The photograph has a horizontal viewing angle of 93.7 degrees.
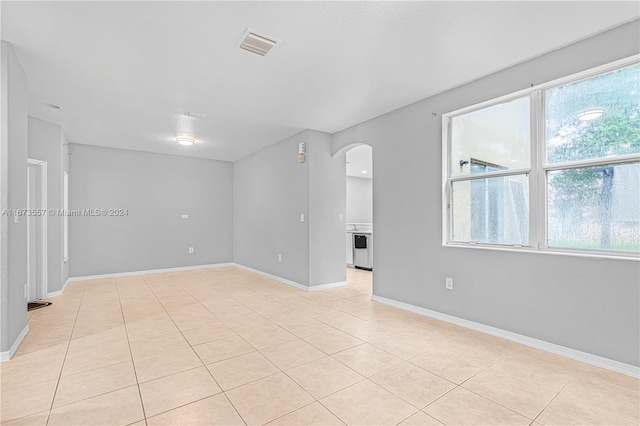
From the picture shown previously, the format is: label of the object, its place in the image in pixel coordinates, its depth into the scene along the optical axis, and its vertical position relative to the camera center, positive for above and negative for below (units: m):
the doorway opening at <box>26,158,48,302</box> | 4.26 -0.14
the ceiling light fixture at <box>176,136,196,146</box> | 5.26 +1.36
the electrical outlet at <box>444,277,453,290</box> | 3.35 -0.77
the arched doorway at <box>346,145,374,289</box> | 6.48 +0.02
